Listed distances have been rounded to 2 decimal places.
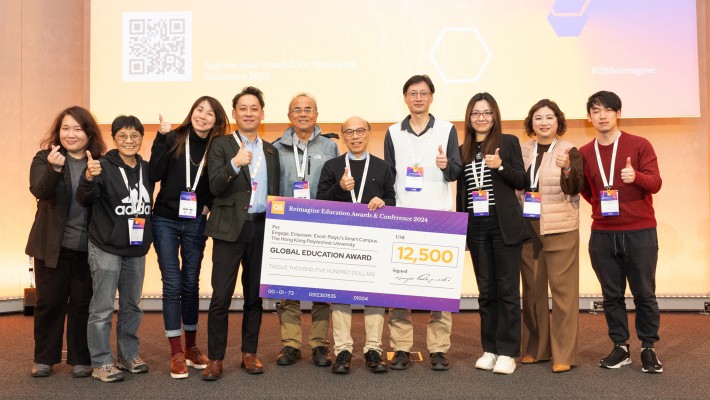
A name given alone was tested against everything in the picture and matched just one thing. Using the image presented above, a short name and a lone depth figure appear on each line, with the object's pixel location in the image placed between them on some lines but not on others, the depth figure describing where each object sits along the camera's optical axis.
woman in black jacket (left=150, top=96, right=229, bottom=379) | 3.68
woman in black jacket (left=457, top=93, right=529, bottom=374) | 3.61
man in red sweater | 3.74
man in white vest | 3.79
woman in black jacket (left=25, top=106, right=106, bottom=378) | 3.54
